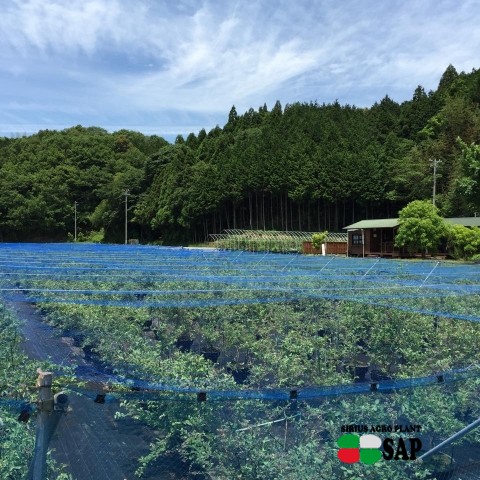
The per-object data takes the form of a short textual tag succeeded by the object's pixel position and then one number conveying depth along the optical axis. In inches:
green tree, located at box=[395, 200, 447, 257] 1154.7
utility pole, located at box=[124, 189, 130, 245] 2386.1
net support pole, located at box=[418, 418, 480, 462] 107.0
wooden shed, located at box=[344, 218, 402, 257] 1454.2
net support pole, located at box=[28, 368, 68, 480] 91.4
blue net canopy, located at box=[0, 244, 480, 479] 119.8
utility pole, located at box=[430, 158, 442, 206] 1578.5
